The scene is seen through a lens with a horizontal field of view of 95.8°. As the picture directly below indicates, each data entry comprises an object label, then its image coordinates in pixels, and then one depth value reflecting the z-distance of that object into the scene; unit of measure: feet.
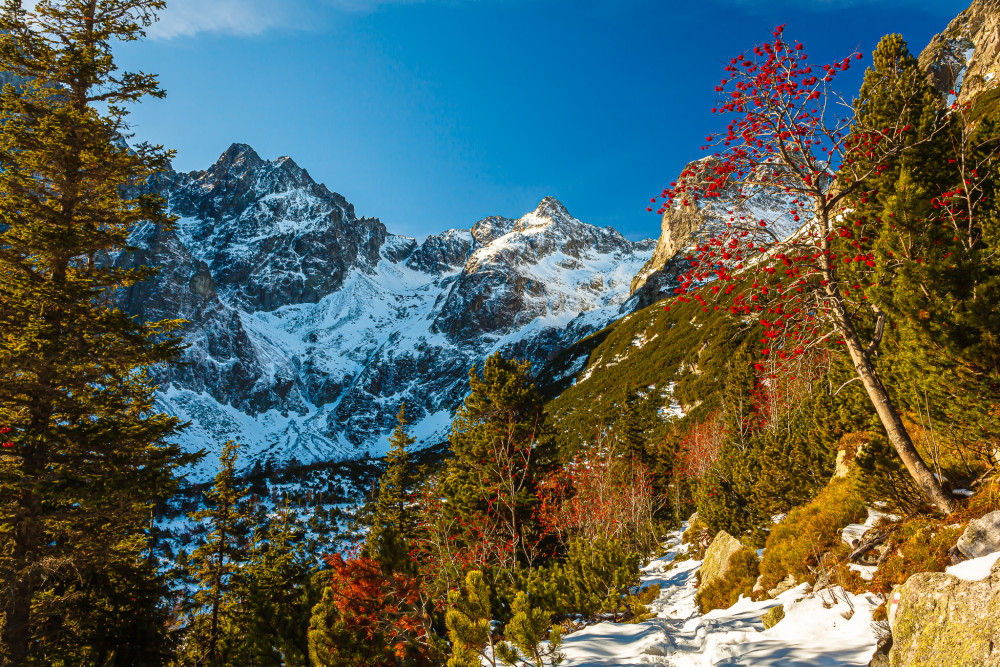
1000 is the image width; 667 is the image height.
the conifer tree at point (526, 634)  16.72
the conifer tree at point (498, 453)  53.42
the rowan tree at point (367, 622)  29.78
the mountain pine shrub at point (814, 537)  25.08
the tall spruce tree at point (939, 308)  17.49
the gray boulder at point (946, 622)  10.99
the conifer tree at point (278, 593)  48.18
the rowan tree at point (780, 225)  17.60
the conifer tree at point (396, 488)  84.07
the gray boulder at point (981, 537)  14.26
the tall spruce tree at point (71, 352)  26.68
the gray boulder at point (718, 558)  36.47
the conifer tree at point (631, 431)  114.93
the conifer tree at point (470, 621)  16.44
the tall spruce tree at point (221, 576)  60.59
